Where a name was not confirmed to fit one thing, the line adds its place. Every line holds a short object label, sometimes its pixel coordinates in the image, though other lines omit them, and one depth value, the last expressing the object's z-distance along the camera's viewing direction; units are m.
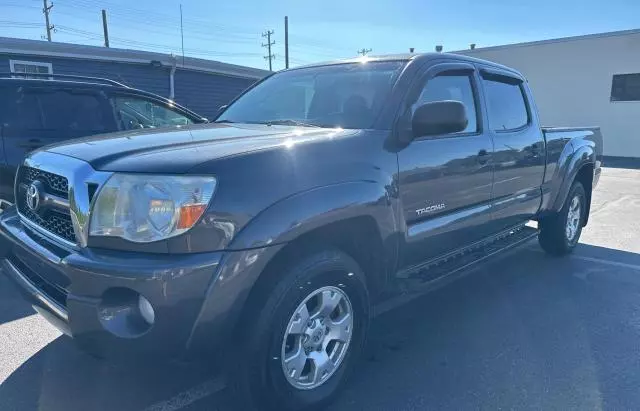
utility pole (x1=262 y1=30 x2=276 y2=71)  50.76
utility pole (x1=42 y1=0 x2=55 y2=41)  41.56
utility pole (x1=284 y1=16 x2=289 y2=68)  37.12
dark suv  4.57
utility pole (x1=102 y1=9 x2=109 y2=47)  36.21
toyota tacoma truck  2.09
